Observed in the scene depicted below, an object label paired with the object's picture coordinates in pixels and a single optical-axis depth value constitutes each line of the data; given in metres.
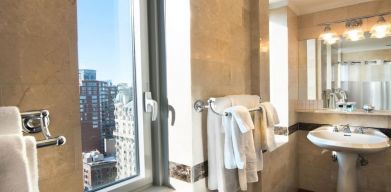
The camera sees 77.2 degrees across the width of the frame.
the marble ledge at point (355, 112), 2.24
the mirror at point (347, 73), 2.31
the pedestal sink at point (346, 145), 1.99
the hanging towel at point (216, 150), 1.31
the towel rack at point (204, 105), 1.29
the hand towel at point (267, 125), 1.55
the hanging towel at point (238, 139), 1.23
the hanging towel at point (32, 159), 0.62
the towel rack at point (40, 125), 0.71
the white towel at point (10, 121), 0.61
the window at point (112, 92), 1.07
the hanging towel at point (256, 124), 1.51
